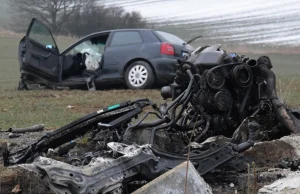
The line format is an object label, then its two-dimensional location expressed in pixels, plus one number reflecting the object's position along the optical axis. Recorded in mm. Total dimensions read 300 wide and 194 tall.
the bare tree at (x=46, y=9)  63647
